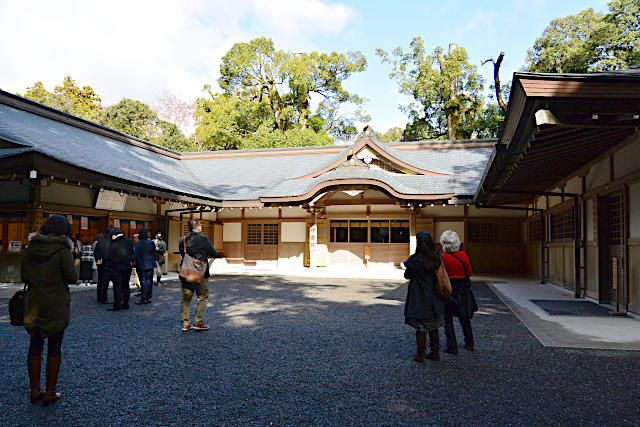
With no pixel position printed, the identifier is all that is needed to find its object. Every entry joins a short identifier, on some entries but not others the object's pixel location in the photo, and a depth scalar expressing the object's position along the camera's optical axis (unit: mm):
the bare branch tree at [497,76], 25891
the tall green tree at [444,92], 29438
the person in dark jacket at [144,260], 8602
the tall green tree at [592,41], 24556
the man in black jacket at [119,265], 7789
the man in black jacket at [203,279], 6062
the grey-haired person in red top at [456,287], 5000
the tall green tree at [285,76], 33863
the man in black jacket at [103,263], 8305
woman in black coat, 4605
